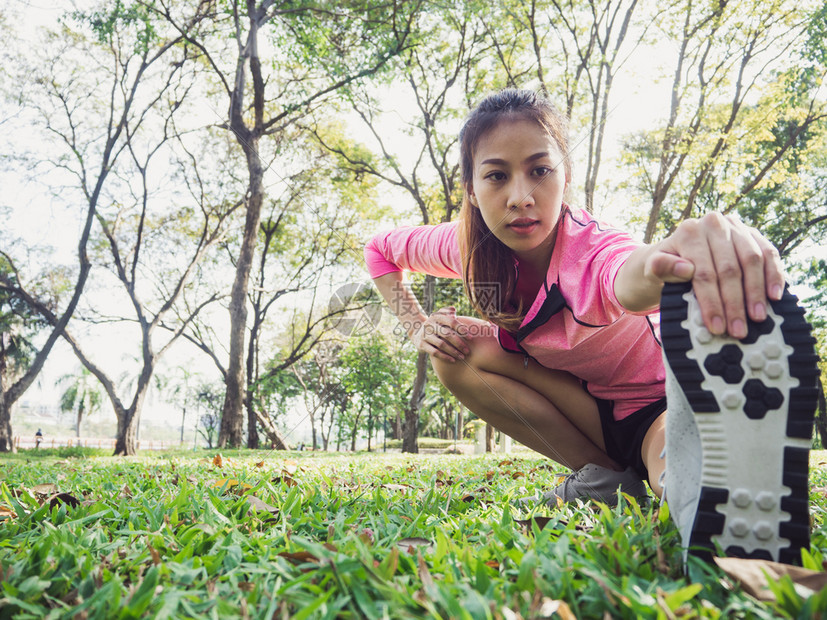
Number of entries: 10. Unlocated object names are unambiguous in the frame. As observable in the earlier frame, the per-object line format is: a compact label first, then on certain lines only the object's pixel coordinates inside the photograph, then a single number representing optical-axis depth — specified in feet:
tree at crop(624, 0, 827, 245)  29.25
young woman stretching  3.15
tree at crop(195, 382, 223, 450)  116.88
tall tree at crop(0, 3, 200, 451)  33.42
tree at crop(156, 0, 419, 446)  32.14
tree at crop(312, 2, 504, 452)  35.55
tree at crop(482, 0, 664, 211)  30.53
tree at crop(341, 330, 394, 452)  62.28
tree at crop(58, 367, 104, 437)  154.51
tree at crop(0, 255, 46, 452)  34.27
